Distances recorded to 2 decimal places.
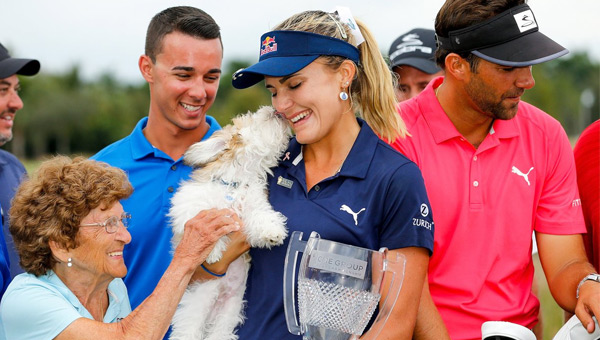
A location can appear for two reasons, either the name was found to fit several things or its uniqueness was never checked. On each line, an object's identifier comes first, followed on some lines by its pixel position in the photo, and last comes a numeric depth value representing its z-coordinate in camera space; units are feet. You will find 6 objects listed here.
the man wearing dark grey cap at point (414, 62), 18.07
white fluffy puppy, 10.69
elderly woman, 10.58
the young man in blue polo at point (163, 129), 12.68
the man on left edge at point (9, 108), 16.33
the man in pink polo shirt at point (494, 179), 11.09
